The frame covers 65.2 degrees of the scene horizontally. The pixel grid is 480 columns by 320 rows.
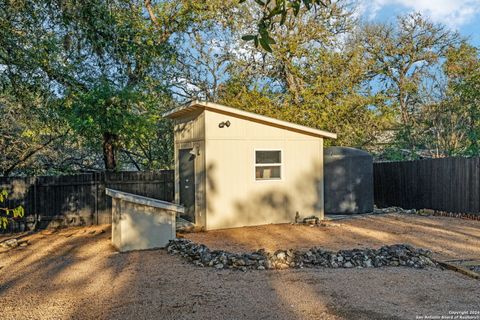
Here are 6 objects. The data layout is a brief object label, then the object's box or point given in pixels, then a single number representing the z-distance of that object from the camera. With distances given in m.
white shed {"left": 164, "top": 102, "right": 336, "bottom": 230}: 8.47
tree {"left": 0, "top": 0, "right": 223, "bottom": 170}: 5.54
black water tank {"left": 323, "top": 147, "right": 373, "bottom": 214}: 10.65
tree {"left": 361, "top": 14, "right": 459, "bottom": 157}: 17.58
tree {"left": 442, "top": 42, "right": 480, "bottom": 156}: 14.30
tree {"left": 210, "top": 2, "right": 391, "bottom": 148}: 14.20
